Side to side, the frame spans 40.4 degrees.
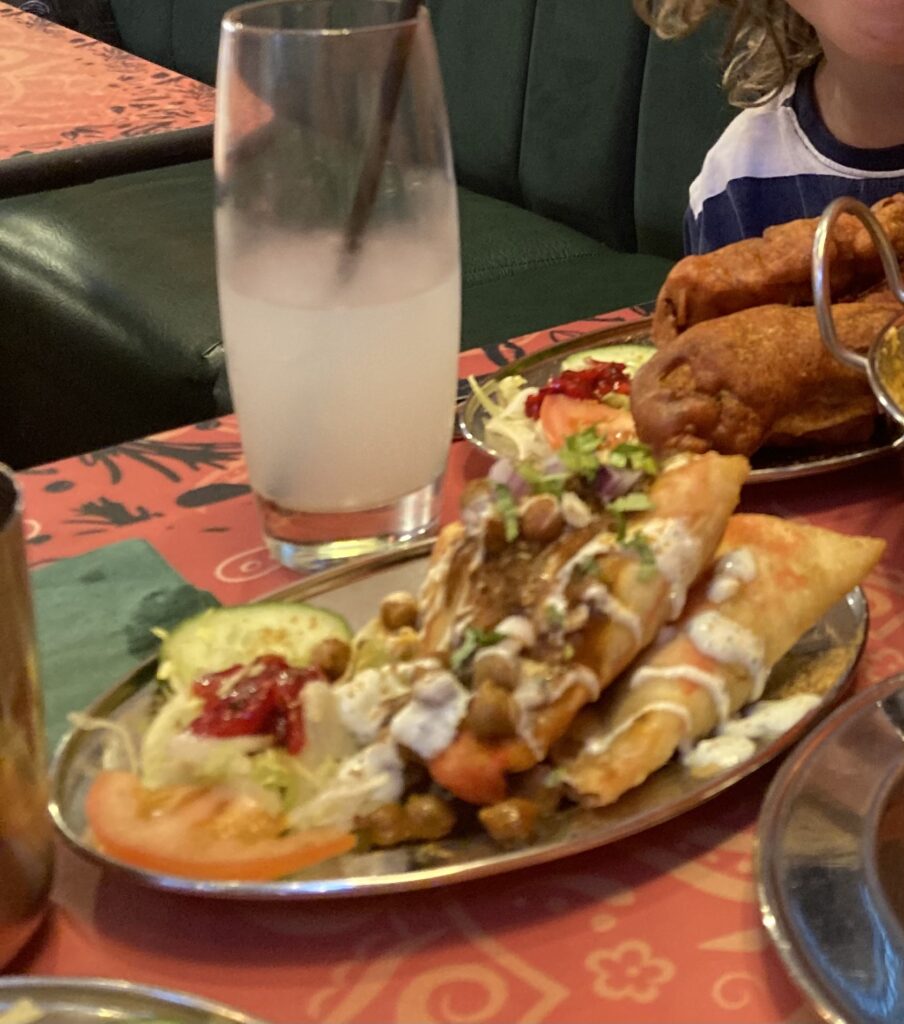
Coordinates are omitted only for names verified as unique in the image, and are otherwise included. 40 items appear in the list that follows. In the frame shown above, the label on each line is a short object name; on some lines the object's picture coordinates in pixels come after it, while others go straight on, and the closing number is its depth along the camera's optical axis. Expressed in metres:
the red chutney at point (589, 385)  1.14
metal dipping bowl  0.89
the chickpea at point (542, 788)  0.63
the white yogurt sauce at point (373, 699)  0.65
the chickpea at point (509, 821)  0.60
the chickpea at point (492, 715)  0.61
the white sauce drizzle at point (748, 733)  0.65
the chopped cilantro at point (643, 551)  0.67
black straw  0.85
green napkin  0.83
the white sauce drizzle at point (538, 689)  0.63
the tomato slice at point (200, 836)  0.59
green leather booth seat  2.24
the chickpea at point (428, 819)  0.61
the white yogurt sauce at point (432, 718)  0.62
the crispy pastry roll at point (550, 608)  0.62
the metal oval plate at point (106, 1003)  0.49
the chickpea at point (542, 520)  0.68
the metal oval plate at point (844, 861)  0.52
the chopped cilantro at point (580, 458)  0.72
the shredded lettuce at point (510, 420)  1.05
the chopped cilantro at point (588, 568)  0.67
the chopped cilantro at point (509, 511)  0.68
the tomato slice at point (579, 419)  1.06
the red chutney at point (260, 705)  0.65
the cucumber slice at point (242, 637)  0.75
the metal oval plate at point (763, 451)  0.99
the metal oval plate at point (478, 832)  0.57
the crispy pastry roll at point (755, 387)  0.99
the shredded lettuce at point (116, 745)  0.67
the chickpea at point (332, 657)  0.71
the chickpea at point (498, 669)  0.63
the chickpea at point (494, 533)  0.68
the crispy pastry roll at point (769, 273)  1.11
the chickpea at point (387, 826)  0.61
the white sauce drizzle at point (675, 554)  0.68
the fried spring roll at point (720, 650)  0.64
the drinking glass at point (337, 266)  0.84
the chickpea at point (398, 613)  0.72
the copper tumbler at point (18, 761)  0.54
